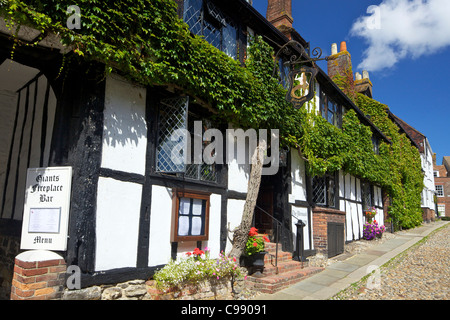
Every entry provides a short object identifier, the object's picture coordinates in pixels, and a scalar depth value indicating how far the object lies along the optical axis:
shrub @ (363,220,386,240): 13.41
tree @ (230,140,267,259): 6.65
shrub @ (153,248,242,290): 4.91
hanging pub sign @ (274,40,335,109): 8.25
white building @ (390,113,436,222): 29.84
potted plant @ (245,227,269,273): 6.78
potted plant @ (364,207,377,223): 14.04
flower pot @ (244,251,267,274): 6.78
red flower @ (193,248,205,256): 5.59
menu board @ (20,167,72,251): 4.16
